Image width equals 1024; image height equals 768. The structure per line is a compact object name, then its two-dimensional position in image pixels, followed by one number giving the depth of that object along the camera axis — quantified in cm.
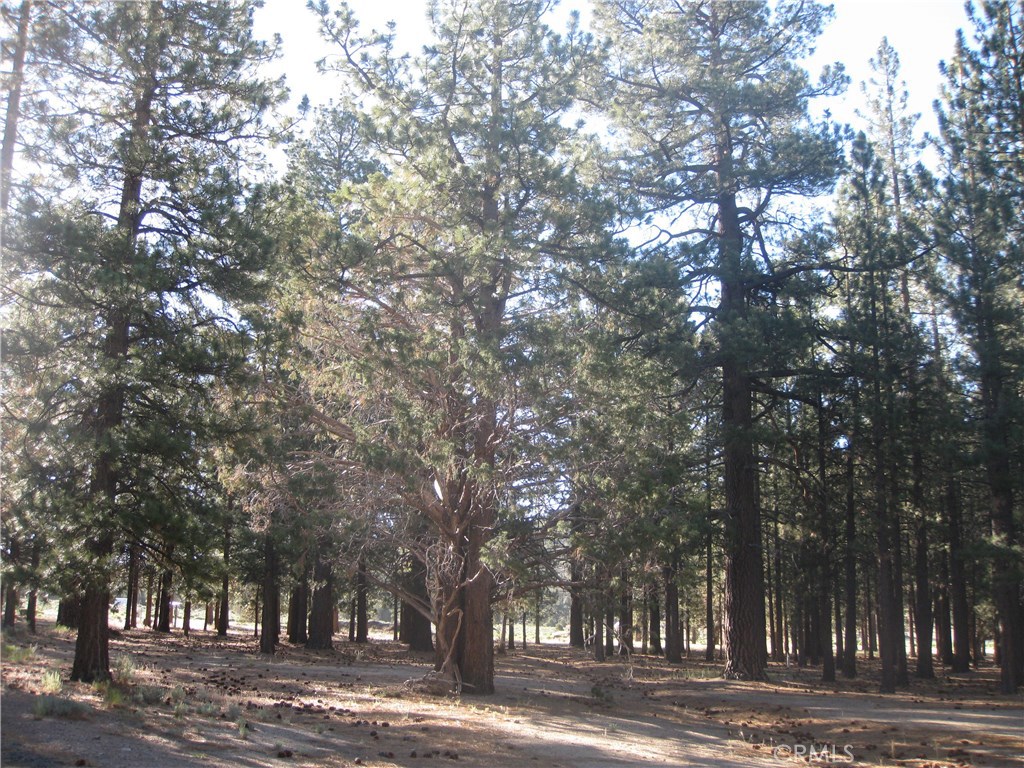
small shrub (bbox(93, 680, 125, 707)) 1030
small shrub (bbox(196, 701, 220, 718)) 1070
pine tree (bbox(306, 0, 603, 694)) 1376
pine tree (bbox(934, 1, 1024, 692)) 1969
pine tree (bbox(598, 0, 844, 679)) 1995
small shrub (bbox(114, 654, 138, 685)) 1236
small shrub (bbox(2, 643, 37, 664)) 1202
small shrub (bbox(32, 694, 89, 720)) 912
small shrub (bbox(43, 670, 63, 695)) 1048
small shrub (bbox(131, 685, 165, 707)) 1092
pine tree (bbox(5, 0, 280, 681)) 1138
